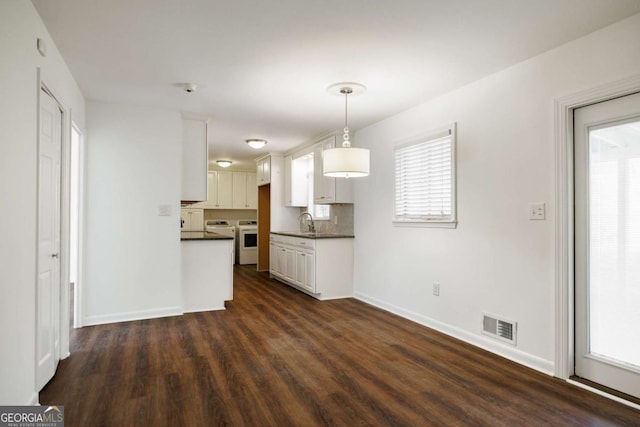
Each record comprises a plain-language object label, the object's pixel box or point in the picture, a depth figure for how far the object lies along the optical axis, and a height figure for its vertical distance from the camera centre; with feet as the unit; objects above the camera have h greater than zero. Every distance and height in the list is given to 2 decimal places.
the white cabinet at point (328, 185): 18.38 +1.48
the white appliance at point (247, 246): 30.78 -2.42
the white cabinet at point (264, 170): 24.81 +3.02
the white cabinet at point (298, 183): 23.12 +1.97
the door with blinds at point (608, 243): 8.08 -0.57
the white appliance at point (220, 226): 30.68 -0.86
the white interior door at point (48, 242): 8.15 -0.62
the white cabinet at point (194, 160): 15.65 +2.26
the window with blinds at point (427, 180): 12.64 +1.30
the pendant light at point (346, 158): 11.76 +1.77
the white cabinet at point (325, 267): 17.75 -2.38
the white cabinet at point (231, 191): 31.71 +2.10
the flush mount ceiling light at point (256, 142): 19.95 +3.80
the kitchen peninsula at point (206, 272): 15.46 -2.28
